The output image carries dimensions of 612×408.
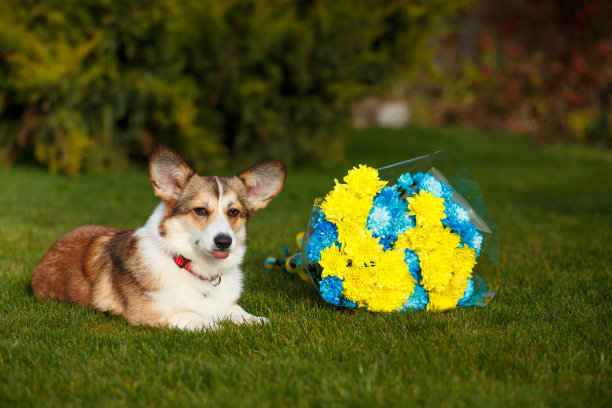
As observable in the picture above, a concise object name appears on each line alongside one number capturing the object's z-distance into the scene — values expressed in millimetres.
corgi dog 3664
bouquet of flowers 3742
